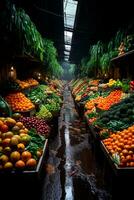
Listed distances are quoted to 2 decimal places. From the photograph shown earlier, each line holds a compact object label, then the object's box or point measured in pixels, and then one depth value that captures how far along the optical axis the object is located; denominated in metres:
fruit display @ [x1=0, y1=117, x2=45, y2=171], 2.02
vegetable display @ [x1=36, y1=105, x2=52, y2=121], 4.54
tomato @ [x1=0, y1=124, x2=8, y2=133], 2.45
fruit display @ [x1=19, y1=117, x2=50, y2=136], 3.32
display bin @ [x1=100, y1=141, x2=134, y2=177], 2.06
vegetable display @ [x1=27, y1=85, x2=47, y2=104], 5.38
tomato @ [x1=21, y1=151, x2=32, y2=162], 2.09
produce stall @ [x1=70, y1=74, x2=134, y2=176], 2.25
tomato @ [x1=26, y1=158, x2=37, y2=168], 2.03
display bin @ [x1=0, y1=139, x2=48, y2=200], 1.93
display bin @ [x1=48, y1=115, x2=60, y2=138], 4.98
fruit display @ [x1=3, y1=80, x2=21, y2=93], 4.98
